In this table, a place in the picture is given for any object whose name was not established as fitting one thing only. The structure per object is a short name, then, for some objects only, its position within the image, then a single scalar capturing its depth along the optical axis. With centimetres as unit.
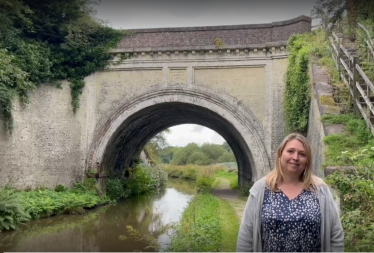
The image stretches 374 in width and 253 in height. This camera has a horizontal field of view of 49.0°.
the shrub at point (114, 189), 1591
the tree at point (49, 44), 1282
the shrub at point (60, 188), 1406
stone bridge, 1384
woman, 250
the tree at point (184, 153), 5734
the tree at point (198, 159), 5559
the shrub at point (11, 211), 986
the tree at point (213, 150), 6544
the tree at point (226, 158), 6412
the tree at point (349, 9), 680
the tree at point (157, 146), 3519
